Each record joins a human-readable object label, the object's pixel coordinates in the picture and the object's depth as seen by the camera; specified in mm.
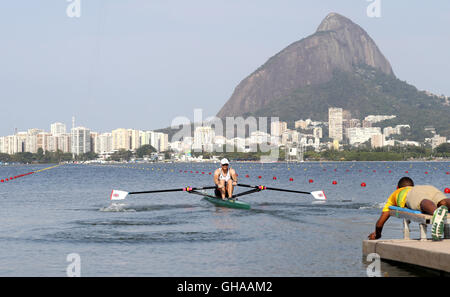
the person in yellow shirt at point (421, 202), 16125
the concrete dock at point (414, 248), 14859
